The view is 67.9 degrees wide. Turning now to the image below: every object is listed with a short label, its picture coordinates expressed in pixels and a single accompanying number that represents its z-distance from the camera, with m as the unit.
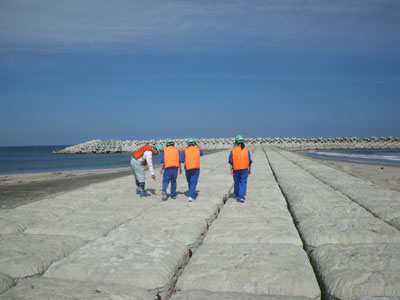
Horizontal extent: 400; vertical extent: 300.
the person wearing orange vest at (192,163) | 5.50
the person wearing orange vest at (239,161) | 5.29
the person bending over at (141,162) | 6.05
